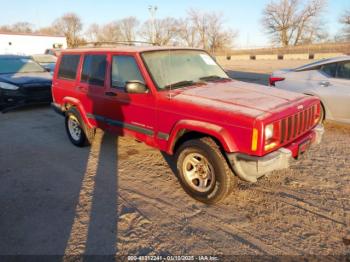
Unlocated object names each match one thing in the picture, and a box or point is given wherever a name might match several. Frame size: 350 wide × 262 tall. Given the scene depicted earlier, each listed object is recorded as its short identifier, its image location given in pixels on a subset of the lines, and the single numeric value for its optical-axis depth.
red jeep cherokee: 3.12
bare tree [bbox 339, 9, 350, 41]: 57.42
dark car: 8.83
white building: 48.19
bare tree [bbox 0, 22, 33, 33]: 92.72
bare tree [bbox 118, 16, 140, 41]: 86.20
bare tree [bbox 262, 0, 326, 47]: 68.75
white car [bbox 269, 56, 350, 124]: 5.79
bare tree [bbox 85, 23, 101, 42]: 87.56
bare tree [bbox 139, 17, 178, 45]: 75.25
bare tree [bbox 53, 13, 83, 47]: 88.00
